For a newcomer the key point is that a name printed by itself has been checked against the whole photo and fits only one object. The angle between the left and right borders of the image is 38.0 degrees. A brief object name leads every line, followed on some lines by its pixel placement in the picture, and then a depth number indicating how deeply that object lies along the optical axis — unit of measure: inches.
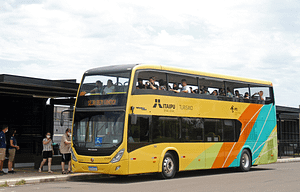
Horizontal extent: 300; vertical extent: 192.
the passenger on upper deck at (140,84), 589.0
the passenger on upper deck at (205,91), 698.8
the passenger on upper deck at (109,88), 586.9
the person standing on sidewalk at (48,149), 669.9
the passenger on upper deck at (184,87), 658.2
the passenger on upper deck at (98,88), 594.2
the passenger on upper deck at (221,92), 730.8
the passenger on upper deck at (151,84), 604.6
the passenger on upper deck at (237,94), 764.4
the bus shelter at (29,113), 819.4
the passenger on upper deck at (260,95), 813.2
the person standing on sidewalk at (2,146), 637.9
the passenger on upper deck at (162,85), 621.6
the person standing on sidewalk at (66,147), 658.8
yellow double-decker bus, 569.4
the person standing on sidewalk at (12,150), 654.5
